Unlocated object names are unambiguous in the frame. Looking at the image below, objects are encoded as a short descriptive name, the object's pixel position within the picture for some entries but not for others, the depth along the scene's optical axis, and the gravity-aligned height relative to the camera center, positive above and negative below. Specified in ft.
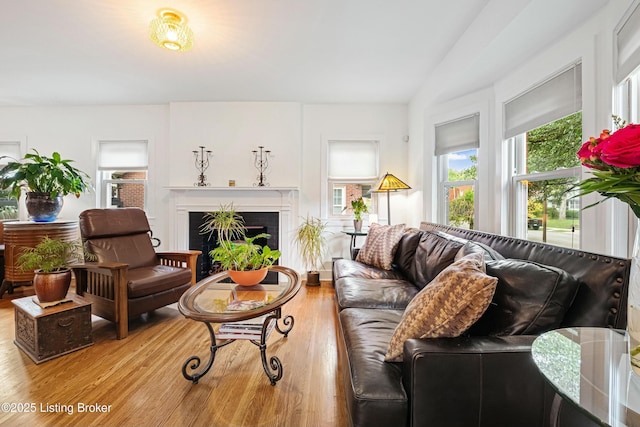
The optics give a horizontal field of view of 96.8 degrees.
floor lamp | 12.27 +1.25
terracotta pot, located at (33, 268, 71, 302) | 6.88 -1.80
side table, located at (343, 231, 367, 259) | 10.88 -1.18
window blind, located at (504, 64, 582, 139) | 6.40 +2.86
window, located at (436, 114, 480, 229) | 10.30 +1.76
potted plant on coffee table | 6.64 -1.15
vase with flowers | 2.18 +0.31
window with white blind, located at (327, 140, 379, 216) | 14.15 +2.33
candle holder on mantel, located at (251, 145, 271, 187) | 13.69 +2.47
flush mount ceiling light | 7.00 +4.58
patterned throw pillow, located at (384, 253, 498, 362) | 3.44 -1.17
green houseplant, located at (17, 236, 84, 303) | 6.89 -1.42
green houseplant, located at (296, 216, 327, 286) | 13.06 -1.44
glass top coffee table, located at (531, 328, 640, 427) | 2.14 -1.40
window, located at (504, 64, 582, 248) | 6.59 +1.54
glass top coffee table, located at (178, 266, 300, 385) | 5.25 -1.85
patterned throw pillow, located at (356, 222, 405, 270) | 9.21 -1.09
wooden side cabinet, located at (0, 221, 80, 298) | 10.93 -1.20
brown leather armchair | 7.64 -1.79
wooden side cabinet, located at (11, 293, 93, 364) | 6.40 -2.74
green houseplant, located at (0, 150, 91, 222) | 11.27 +1.18
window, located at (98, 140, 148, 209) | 14.37 +2.24
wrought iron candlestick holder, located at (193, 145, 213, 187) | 13.73 +2.52
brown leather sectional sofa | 3.16 -1.68
